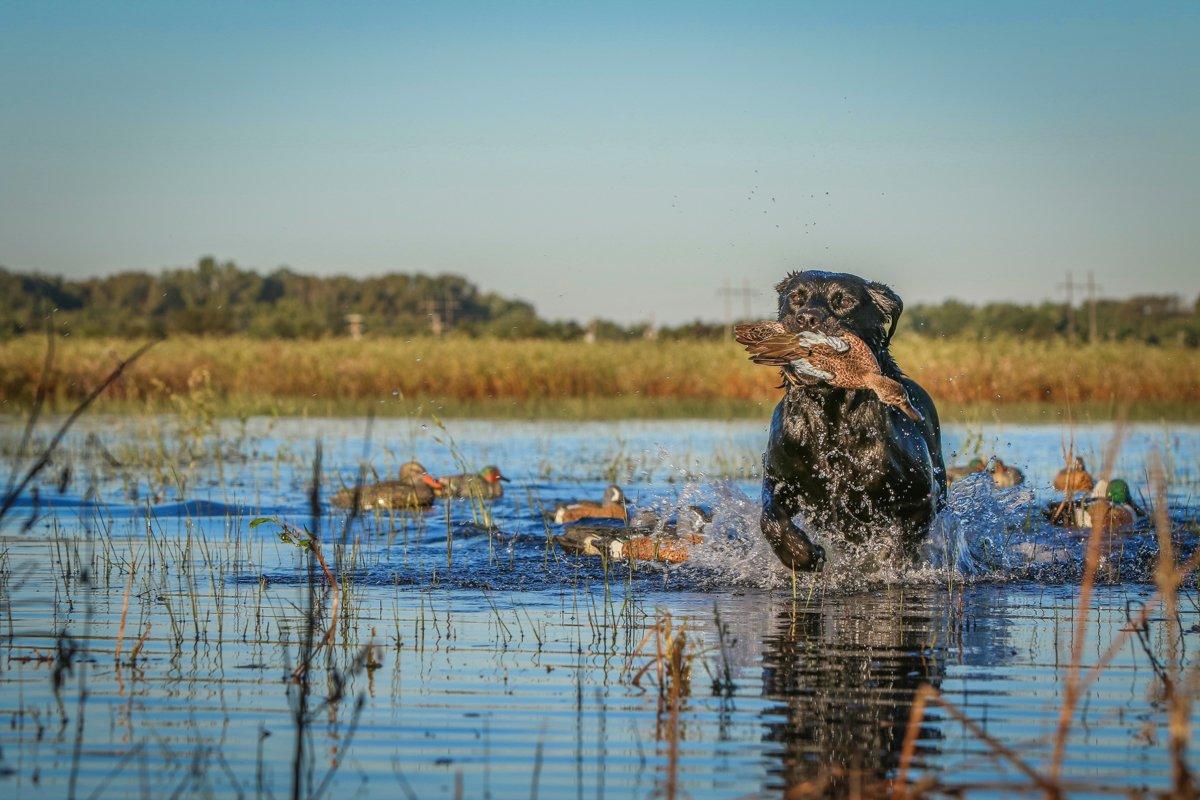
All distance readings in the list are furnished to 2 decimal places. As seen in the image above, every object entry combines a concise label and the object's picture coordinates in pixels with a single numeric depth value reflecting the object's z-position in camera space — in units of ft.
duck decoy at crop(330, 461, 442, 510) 34.15
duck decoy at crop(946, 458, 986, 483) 39.09
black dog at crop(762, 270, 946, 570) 22.45
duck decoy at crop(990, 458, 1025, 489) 42.19
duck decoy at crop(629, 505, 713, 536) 27.35
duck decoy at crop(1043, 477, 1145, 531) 31.01
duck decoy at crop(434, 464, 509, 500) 37.91
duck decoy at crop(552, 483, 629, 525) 33.04
